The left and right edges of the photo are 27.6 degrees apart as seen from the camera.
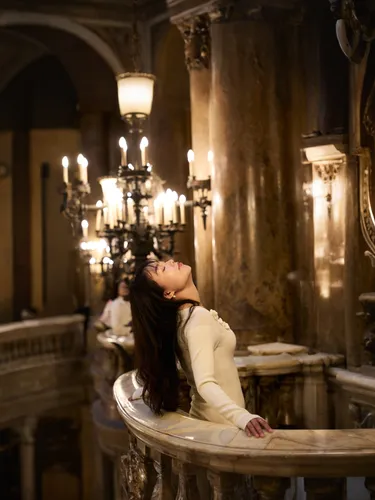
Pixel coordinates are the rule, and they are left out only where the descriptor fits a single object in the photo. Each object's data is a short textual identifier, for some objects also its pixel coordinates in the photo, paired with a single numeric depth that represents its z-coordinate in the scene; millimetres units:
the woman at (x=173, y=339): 3418
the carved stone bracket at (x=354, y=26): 5434
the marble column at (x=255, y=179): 6504
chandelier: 5664
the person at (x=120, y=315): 8406
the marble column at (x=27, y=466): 11242
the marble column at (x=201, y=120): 7223
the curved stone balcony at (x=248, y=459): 2752
